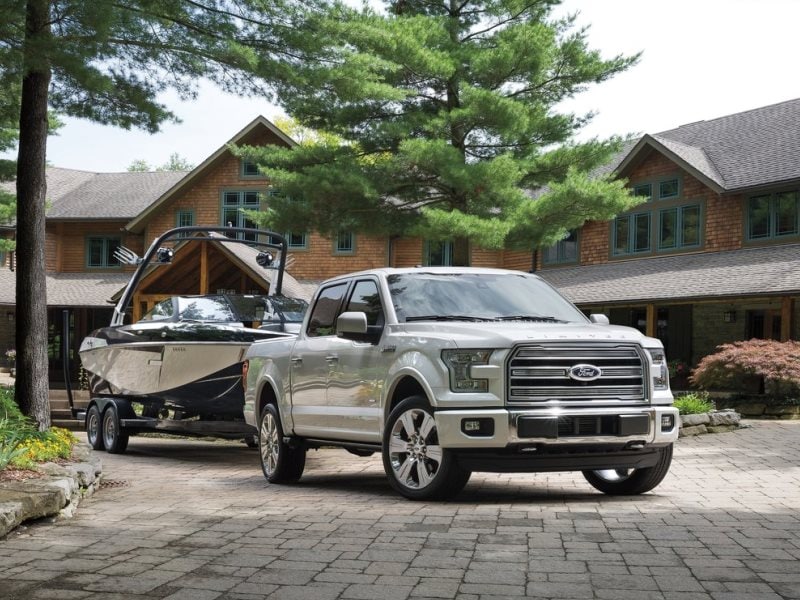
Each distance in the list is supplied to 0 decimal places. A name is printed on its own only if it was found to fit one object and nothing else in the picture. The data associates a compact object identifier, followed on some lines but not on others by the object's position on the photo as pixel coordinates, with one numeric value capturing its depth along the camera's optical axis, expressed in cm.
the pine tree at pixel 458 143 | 2203
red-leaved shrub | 2127
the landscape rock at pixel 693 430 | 1661
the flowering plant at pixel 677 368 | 2906
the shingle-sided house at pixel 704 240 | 2636
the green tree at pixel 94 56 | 1291
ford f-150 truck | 850
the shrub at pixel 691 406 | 1756
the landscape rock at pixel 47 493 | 731
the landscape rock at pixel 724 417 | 1725
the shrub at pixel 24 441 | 910
